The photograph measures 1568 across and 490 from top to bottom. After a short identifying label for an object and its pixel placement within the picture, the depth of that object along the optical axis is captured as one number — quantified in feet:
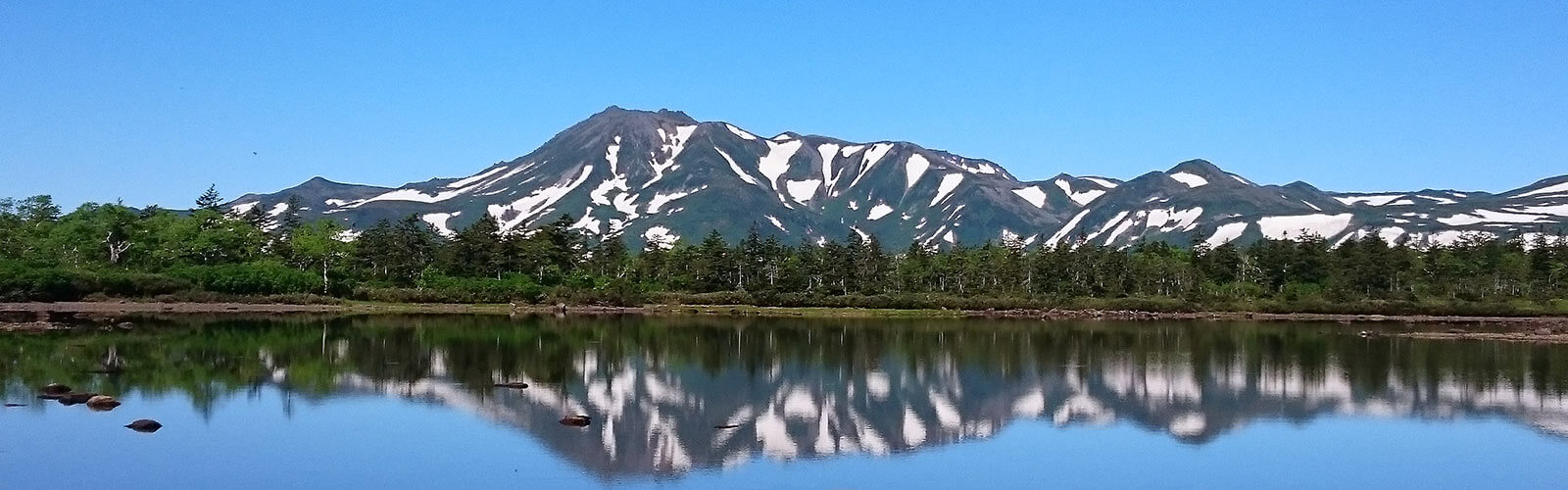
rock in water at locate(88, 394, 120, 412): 84.58
